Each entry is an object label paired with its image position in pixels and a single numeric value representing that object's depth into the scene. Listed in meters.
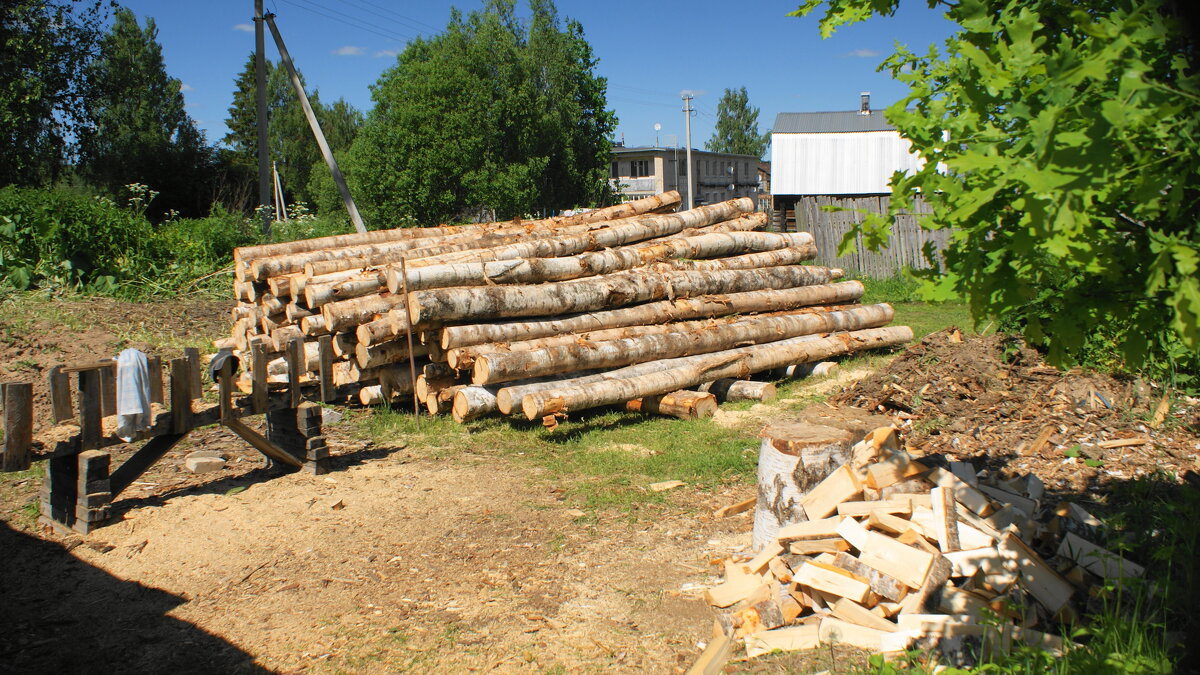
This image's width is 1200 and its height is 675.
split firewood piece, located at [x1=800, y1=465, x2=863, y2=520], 4.89
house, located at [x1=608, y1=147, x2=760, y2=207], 58.03
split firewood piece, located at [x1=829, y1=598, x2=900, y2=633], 4.05
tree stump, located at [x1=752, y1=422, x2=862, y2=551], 5.20
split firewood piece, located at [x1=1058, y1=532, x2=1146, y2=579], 4.27
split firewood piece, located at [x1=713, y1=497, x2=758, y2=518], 6.20
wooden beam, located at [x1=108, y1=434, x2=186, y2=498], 6.37
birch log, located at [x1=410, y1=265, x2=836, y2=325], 8.66
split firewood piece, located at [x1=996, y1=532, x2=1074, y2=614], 4.07
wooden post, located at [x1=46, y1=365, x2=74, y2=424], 5.66
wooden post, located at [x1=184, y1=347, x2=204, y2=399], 6.54
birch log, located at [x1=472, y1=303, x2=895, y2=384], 8.45
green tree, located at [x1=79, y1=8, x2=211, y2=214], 33.94
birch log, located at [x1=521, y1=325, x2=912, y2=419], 8.45
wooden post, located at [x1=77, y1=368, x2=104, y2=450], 5.96
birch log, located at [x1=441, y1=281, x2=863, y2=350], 8.91
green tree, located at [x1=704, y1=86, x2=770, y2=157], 87.12
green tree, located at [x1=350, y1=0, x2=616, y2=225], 34.75
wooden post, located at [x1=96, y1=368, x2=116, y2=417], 6.07
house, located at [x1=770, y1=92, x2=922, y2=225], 35.31
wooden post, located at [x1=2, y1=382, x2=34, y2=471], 5.62
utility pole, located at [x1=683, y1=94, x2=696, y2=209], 47.44
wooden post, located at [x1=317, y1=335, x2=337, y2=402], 8.16
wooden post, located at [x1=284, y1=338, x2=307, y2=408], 7.34
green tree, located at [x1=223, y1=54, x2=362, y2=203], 58.69
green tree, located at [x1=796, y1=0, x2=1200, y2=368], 2.12
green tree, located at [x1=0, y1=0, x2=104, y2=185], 27.00
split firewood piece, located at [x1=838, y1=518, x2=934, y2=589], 4.12
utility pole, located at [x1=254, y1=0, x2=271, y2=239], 17.58
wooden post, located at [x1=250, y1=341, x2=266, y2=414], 7.04
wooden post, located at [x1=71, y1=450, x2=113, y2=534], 6.06
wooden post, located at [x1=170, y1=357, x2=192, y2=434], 6.40
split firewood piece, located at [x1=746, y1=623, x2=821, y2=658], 4.07
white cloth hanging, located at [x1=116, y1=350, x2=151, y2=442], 6.15
